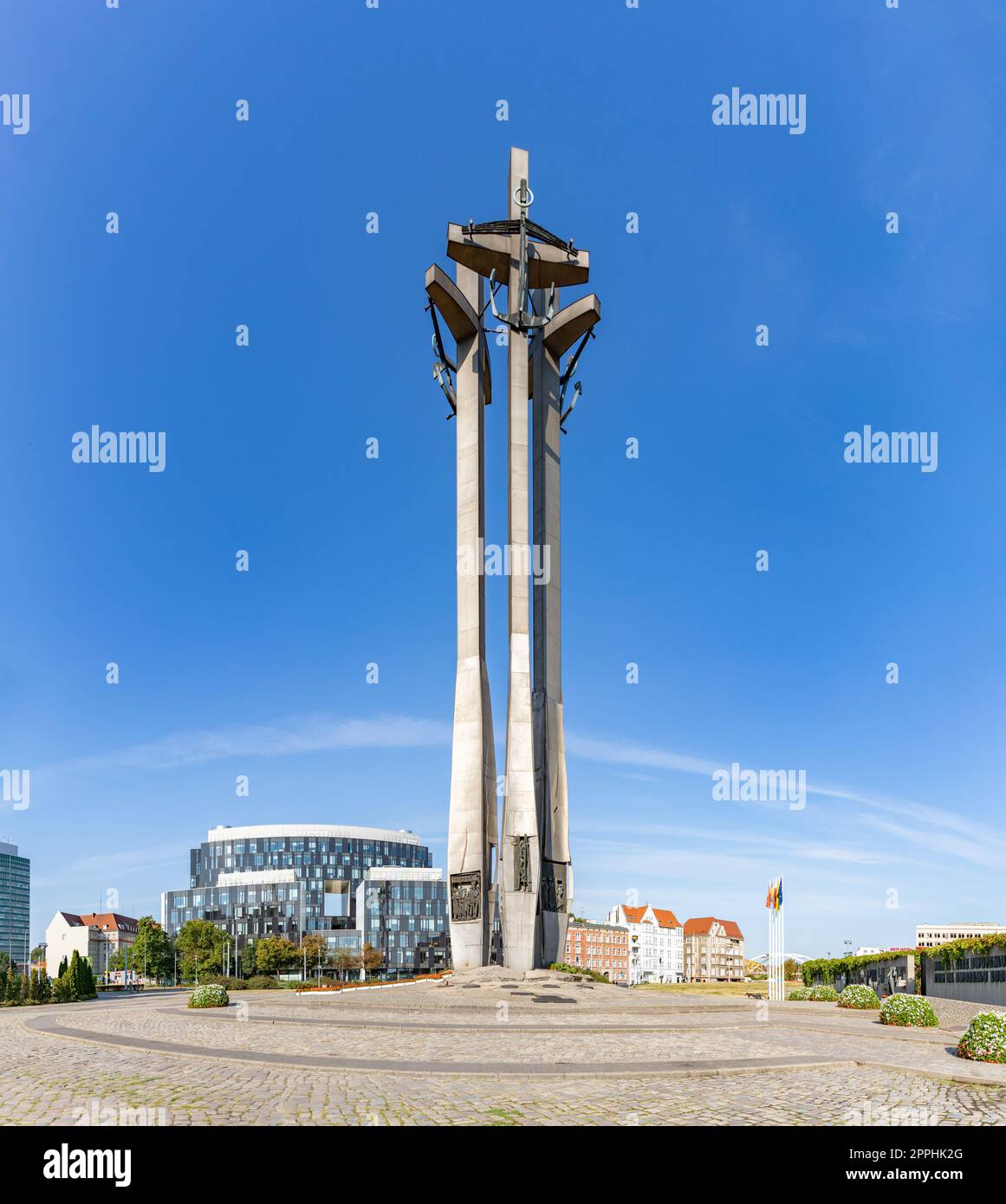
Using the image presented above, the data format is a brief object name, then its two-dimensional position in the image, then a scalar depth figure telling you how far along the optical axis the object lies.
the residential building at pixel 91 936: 130.62
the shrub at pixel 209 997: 33.47
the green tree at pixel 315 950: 114.88
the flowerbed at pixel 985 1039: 17.69
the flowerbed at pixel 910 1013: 26.23
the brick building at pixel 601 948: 155.50
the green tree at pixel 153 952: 87.44
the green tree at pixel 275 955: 107.12
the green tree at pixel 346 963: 119.44
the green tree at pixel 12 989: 47.41
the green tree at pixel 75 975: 52.66
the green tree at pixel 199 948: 94.12
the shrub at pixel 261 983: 53.81
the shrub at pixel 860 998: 34.31
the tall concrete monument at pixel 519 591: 42.84
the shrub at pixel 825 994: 39.97
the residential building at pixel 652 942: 177.38
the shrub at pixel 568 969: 42.93
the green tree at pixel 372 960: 119.48
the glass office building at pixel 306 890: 130.88
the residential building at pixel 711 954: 189.88
